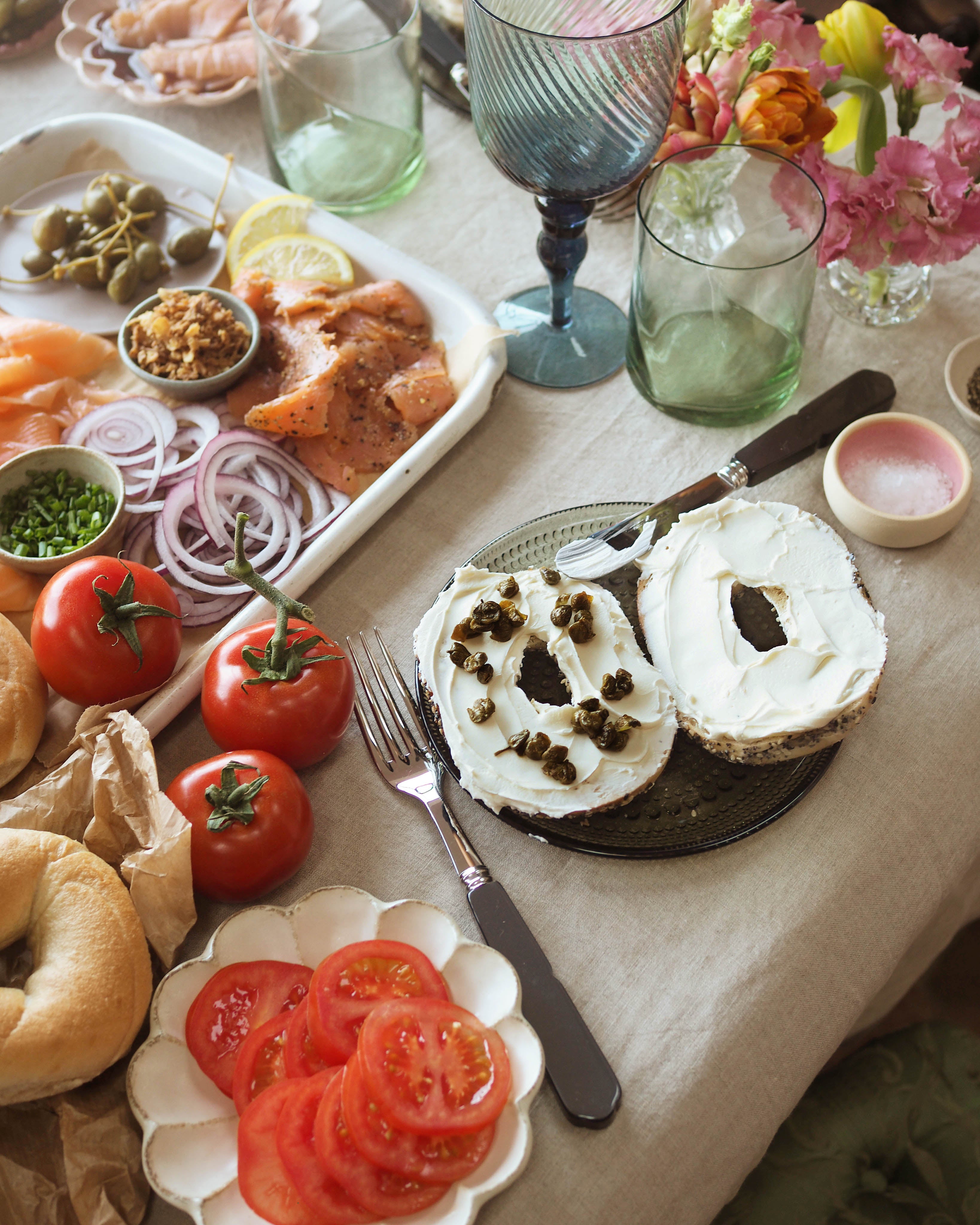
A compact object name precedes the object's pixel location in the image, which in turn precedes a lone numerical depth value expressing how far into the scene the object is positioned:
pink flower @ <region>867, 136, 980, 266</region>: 0.62
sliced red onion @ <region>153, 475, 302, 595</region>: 0.63
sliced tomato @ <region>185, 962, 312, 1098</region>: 0.50
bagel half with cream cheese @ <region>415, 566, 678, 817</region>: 0.54
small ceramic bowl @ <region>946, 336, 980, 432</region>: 0.67
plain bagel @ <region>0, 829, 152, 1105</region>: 0.49
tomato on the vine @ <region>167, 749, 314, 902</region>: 0.54
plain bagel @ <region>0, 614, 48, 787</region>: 0.57
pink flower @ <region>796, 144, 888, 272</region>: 0.64
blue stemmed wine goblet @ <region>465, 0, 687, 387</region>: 0.58
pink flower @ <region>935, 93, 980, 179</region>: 0.62
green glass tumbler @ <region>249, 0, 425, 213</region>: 0.75
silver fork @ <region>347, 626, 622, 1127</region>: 0.51
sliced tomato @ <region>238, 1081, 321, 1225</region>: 0.47
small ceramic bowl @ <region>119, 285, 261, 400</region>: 0.67
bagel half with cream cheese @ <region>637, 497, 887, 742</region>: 0.56
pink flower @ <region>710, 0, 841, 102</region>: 0.64
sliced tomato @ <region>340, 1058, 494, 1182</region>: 0.46
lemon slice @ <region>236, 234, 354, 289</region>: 0.72
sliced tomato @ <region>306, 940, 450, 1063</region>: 0.48
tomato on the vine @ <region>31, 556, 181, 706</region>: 0.57
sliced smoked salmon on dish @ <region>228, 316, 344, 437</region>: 0.66
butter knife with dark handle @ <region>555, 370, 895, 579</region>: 0.61
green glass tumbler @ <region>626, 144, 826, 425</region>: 0.65
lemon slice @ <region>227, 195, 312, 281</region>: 0.73
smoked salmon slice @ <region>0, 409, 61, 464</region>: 0.67
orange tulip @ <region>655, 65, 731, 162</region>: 0.64
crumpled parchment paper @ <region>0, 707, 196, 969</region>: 0.53
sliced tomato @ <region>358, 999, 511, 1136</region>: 0.46
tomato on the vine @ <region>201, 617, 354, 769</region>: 0.56
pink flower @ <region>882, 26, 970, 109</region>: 0.64
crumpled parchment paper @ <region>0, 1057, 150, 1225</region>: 0.49
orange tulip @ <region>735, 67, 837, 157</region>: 0.63
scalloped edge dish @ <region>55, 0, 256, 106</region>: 0.81
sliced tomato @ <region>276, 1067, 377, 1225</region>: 0.46
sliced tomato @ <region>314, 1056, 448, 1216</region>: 0.46
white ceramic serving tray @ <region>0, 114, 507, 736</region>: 0.62
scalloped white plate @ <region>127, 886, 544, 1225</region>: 0.47
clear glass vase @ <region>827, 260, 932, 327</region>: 0.71
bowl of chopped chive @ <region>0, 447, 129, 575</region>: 0.62
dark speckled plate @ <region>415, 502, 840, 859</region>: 0.55
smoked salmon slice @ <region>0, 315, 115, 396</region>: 0.68
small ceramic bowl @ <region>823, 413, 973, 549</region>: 0.63
